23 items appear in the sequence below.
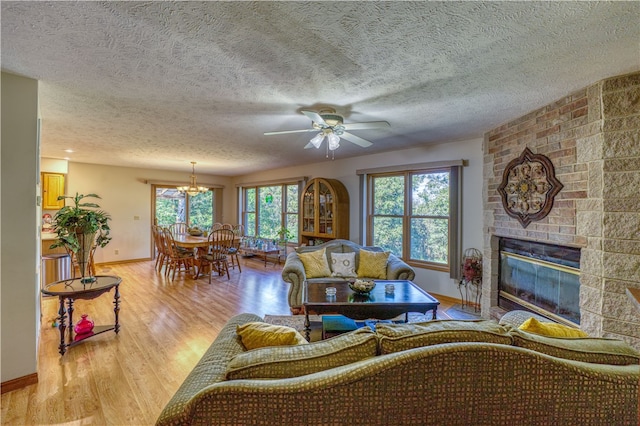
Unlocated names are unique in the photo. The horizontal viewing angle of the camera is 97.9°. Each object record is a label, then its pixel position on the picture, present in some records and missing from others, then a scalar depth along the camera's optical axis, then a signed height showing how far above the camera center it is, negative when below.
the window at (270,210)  6.91 +0.07
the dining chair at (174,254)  5.32 -0.82
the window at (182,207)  7.36 +0.13
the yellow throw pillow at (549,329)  1.43 -0.60
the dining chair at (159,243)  5.72 -0.64
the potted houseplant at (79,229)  2.61 -0.17
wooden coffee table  2.61 -0.84
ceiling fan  2.59 +0.84
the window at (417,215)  4.28 -0.02
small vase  2.87 -1.20
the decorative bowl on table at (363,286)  2.84 -0.75
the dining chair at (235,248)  5.77 -0.76
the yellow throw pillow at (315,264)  3.90 -0.73
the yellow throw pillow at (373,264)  3.89 -0.72
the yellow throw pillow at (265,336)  1.36 -0.62
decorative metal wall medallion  2.64 +0.28
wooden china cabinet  5.39 +0.06
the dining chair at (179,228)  7.25 -0.42
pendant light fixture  6.18 +0.53
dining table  5.18 -0.59
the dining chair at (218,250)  5.34 -0.73
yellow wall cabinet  5.64 +0.44
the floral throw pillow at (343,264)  4.02 -0.76
